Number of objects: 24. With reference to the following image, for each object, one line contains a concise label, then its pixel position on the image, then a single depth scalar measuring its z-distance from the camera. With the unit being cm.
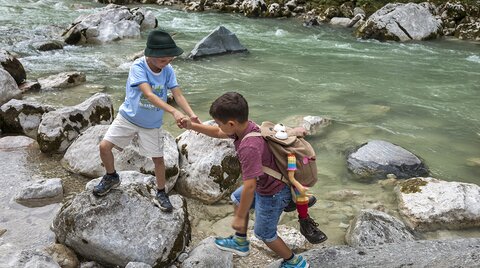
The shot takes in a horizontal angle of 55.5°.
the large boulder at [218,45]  1448
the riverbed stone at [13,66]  1021
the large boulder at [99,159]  604
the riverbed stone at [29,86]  1007
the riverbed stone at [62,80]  1044
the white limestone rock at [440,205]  568
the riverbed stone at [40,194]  545
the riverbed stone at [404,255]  375
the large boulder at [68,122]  680
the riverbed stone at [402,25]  1833
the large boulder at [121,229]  435
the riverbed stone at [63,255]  430
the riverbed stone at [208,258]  436
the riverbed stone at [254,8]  2425
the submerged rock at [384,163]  704
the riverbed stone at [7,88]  872
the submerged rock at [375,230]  509
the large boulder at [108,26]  1600
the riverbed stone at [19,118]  759
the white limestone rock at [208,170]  596
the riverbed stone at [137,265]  409
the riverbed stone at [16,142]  698
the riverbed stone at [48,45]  1423
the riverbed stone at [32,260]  382
